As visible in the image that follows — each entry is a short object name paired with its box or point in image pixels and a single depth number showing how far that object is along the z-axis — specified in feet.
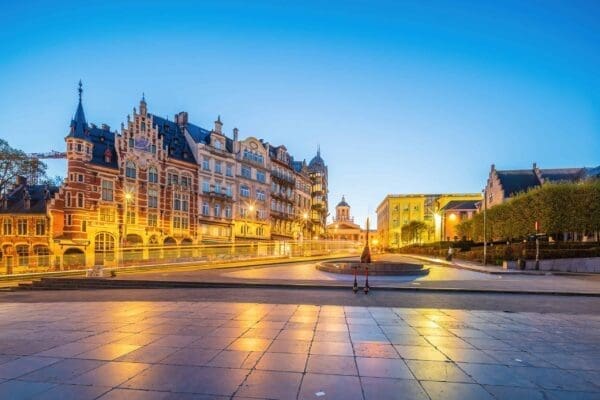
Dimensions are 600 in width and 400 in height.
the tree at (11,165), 152.66
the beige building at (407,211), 362.94
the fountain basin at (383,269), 71.92
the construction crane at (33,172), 162.99
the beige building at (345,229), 493.03
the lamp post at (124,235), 139.11
